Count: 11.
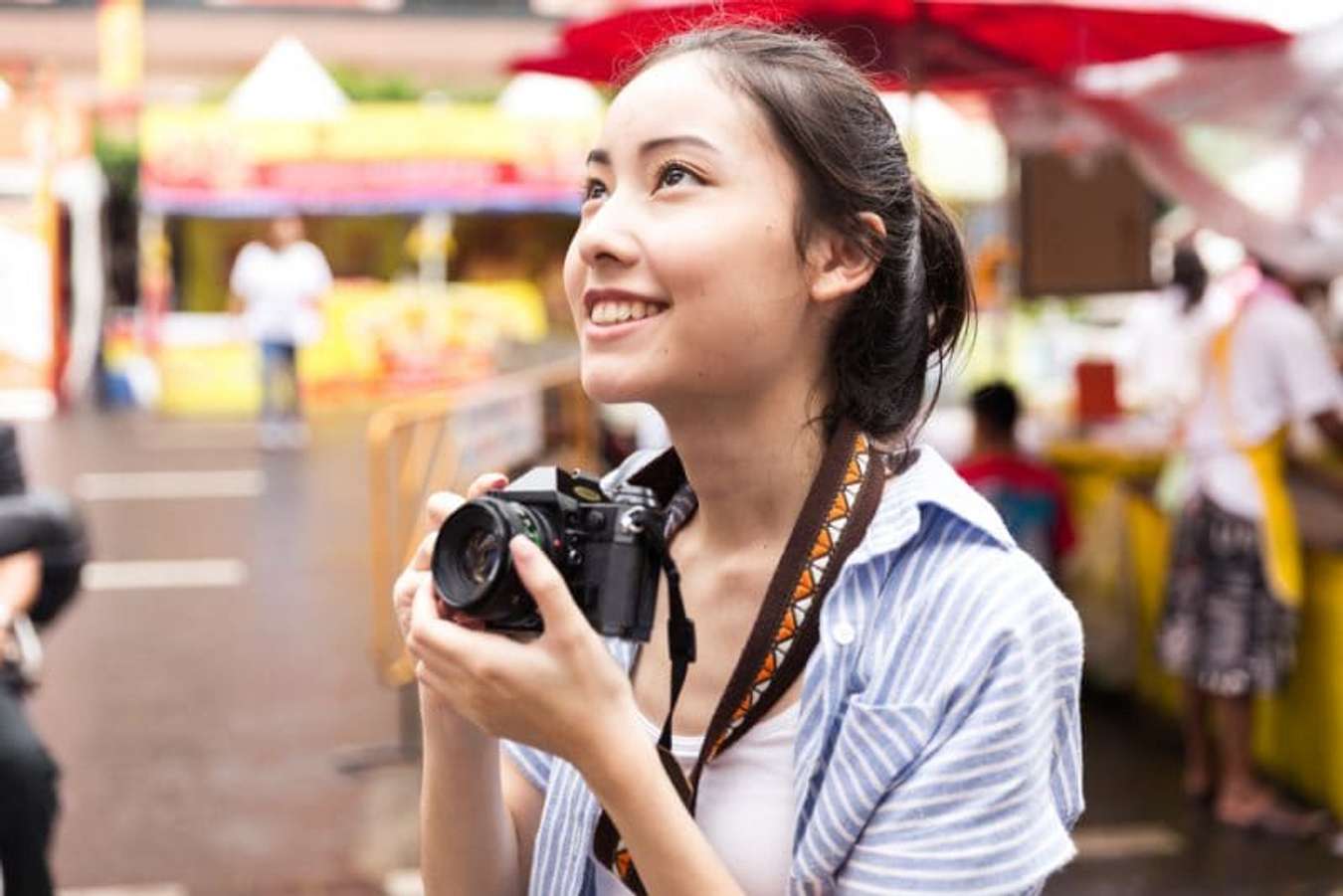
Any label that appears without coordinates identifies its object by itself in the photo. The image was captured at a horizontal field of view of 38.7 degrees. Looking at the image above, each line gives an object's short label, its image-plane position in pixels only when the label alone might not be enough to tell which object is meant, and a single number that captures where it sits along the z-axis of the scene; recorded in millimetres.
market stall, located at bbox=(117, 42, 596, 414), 22219
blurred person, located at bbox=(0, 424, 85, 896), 3301
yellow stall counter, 6102
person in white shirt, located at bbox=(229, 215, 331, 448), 16719
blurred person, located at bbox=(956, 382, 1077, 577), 7094
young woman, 1510
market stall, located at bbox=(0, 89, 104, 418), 22234
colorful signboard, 22281
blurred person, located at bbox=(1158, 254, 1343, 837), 5934
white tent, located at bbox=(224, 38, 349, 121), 15438
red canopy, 5312
